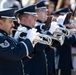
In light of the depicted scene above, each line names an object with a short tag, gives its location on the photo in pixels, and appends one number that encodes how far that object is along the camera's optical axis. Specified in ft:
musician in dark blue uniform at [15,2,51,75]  34.17
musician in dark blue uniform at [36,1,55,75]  40.32
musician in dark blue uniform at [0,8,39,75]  27.48
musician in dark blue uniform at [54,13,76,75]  45.72
